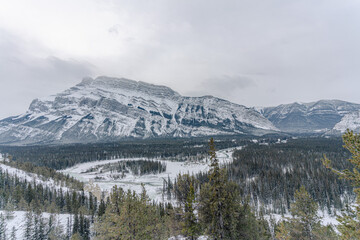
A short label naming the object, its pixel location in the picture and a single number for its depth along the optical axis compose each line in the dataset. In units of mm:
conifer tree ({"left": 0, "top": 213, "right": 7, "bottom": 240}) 62156
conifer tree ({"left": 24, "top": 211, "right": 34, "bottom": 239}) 64312
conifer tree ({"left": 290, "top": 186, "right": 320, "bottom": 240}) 25984
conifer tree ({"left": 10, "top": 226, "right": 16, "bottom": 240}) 62056
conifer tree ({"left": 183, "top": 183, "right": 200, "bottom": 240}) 24494
